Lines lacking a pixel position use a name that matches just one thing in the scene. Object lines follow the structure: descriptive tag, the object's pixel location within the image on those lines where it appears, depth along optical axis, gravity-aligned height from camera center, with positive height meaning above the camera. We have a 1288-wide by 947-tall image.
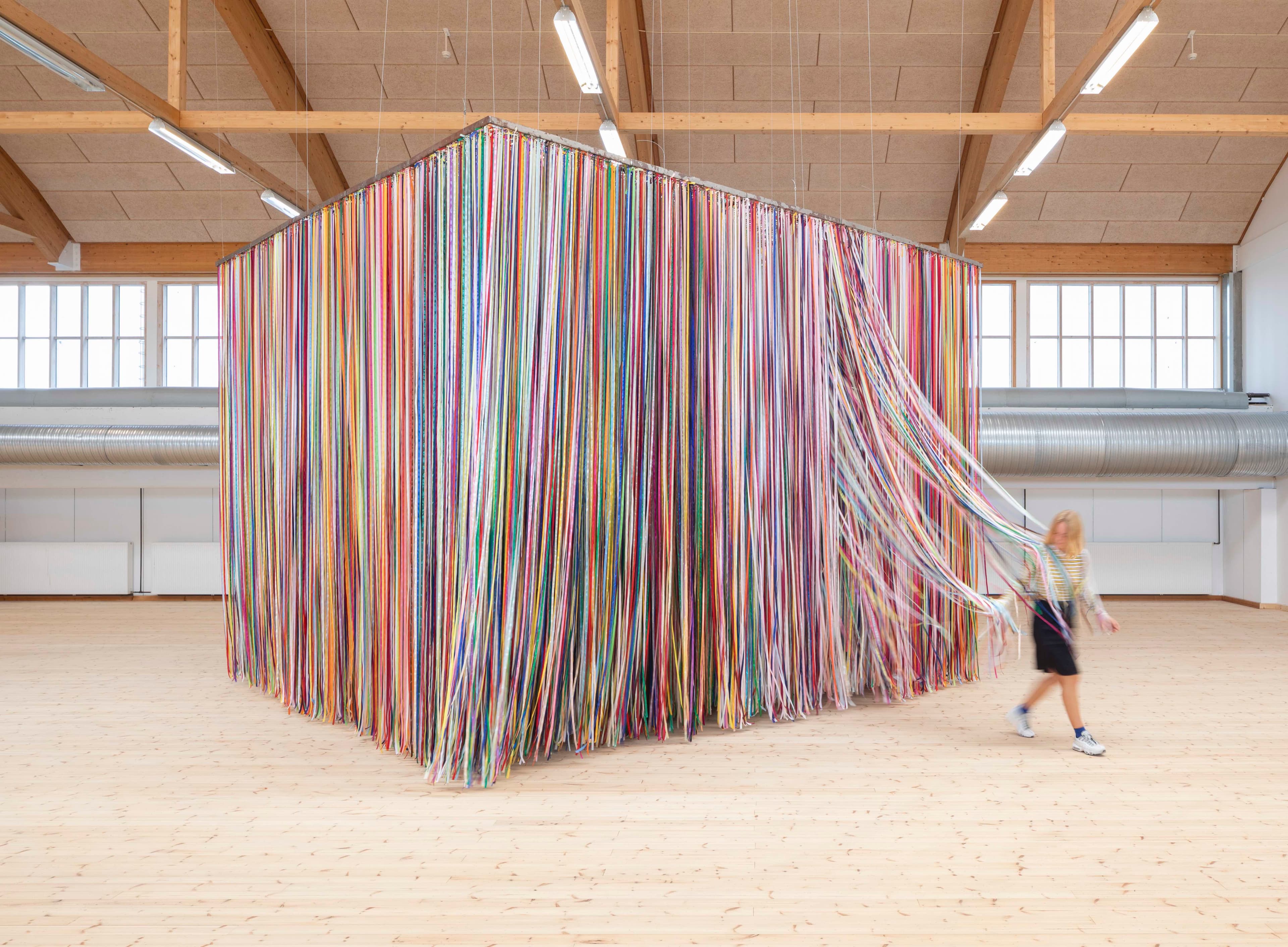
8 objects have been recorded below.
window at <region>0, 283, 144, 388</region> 7.90 +1.42
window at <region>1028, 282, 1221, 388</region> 7.65 +1.41
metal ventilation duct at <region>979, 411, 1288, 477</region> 6.14 +0.33
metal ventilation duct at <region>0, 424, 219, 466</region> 6.67 +0.31
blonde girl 3.04 -0.43
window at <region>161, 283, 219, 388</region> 7.90 +1.44
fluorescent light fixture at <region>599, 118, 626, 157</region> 4.85 +2.10
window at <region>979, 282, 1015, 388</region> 7.70 +1.45
